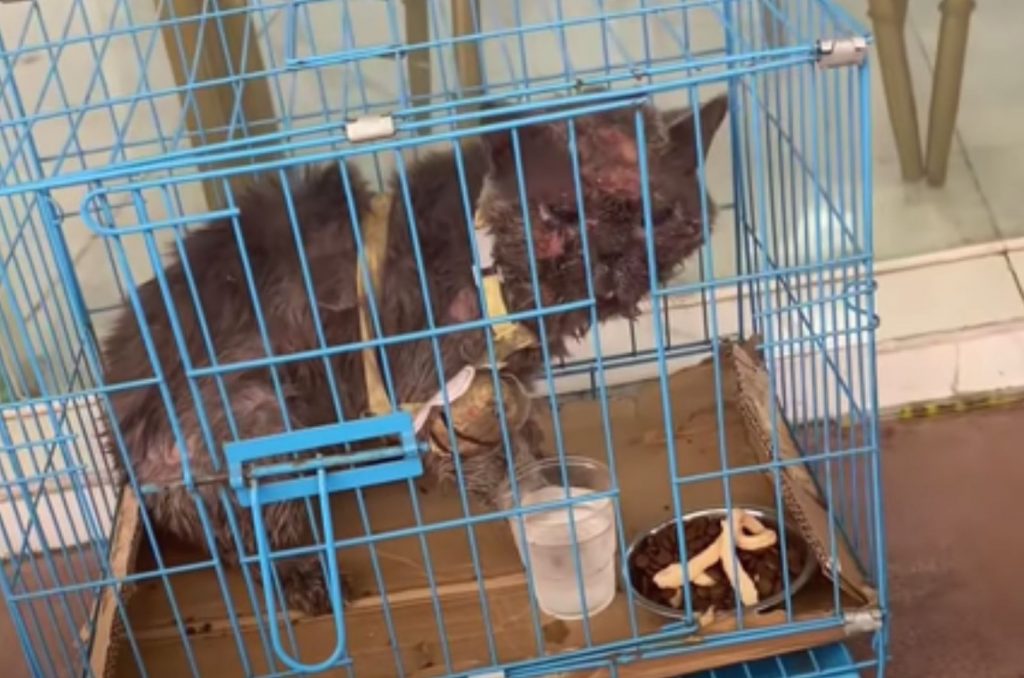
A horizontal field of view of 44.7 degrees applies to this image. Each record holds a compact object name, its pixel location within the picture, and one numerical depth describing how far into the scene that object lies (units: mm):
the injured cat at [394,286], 1401
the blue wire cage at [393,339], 1219
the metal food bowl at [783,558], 1396
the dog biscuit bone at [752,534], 1484
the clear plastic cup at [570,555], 1421
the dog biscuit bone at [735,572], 1392
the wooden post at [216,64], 1758
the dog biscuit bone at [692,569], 1456
